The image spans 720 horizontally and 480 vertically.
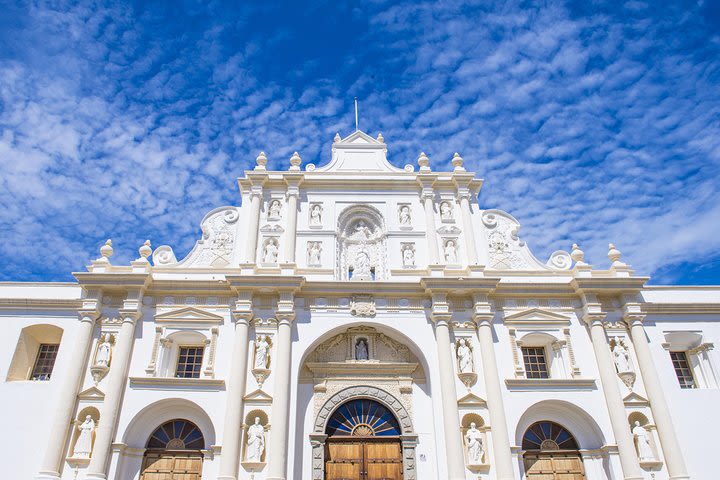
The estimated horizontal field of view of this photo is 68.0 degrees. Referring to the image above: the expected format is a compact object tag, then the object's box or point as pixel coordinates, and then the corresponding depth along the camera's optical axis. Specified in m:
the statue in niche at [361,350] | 18.19
